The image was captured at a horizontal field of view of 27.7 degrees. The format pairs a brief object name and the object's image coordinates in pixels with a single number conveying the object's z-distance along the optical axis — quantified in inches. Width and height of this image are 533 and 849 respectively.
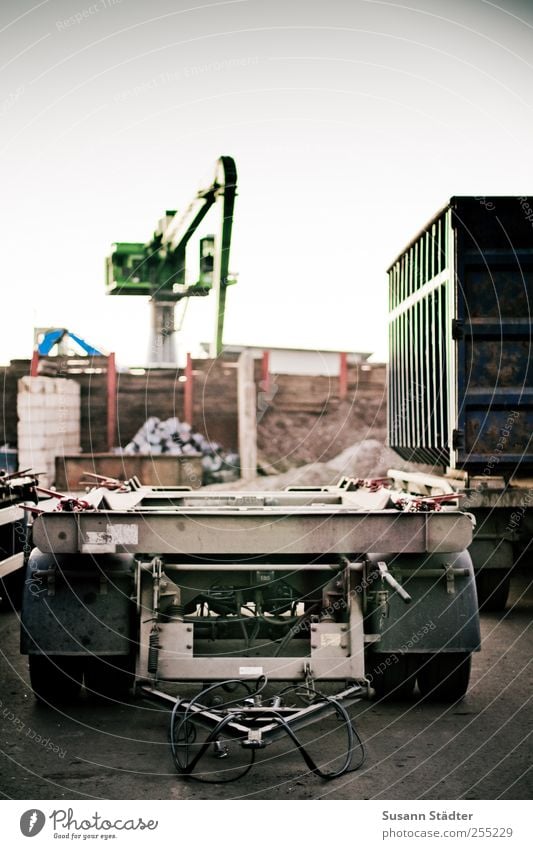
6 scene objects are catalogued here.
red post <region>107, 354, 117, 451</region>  852.6
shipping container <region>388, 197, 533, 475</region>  333.4
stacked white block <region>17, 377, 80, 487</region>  844.6
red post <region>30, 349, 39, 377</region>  877.2
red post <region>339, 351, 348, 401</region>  902.4
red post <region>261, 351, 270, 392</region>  874.1
